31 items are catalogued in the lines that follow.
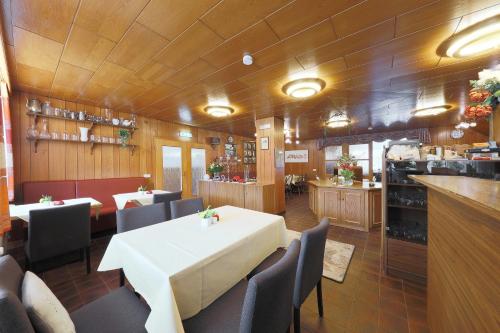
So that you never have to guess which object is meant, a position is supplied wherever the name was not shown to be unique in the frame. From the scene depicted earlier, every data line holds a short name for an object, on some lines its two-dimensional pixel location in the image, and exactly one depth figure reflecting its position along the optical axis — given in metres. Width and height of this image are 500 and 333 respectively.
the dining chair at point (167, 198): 3.08
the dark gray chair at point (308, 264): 1.26
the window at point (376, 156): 8.07
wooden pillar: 4.88
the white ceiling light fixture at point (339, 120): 5.00
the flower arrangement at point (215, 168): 5.58
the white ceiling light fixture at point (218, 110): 4.13
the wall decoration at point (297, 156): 9.91
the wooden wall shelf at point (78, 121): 3.46
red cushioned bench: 3.31
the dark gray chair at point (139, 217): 1.82
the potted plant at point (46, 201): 2.74
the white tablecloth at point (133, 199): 3.23
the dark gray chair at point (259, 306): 0.77
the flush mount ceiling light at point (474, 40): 1.73
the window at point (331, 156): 9.09
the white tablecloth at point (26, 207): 2.18
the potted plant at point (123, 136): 4.49
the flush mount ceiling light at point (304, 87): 2.89
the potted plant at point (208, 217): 1.74
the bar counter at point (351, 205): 3.73
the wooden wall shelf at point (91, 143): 3.48
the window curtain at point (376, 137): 6.95
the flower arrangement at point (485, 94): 1.34
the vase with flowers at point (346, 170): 4.34
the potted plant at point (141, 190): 3.74
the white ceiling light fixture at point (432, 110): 4.29
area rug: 2.29
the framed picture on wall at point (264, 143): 5.01
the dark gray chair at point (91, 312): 0.59
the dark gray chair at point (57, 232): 1.98
